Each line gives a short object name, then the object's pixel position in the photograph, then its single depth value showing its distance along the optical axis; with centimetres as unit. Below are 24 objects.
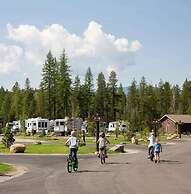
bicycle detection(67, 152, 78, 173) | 2134
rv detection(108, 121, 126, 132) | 9494
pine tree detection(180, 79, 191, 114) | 13300
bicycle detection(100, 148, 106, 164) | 2557
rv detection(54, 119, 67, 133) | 7919
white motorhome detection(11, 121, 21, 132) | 9561
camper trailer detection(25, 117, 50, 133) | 8416
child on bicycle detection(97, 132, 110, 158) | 2595
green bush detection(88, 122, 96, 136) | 6801
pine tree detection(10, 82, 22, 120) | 12306
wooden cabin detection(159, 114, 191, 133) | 8781
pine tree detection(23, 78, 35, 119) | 11781
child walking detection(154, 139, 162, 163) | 2664
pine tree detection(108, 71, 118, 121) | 12394
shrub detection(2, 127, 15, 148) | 4162
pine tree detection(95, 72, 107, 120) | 12300
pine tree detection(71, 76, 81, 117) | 10769
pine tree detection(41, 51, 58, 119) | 10600
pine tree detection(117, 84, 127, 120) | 12579
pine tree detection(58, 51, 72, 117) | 10456
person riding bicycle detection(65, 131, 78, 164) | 2196
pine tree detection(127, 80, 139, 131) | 12346
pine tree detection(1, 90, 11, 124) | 12489
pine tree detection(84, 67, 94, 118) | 11725
